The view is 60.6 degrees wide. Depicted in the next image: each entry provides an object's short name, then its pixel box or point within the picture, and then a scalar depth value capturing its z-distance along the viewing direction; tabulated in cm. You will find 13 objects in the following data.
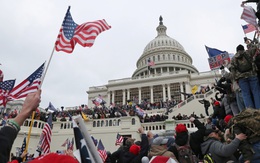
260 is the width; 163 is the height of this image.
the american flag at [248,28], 1086
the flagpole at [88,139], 166
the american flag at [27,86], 765
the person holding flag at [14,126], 141
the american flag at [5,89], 923
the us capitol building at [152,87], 5062
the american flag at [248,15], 896
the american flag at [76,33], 718
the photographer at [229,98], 627
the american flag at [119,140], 1125
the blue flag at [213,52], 1211
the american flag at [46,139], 732
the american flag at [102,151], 627
